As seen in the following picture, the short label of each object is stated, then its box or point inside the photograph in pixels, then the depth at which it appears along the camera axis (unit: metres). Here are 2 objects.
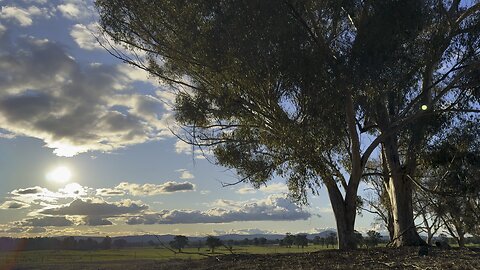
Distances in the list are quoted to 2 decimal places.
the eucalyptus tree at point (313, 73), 12.80
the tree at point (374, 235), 42.88
